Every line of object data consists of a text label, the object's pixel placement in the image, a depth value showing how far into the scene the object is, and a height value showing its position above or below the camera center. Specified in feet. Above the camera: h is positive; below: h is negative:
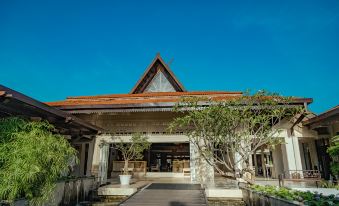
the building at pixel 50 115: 15.23 +3.75
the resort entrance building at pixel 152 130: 30.17 +3.72
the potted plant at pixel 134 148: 28.09 +0.97
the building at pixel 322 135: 27.55 +2.78
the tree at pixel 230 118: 18.79 +3.16
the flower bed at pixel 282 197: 12.68 -2.71
